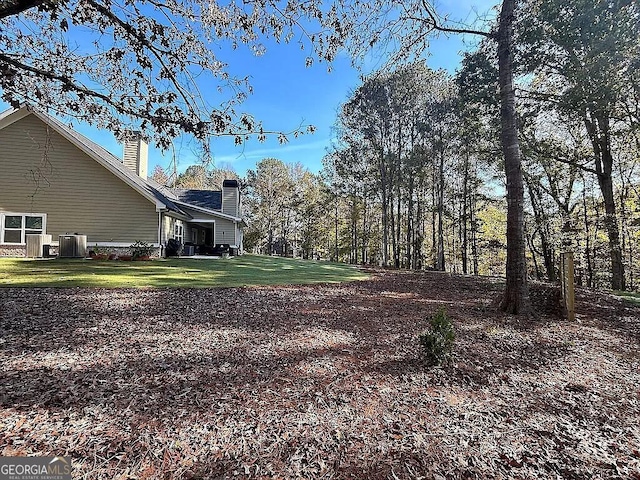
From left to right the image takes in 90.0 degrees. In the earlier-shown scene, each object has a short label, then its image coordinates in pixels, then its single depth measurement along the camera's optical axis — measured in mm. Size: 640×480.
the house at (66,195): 12719
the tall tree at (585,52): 8402
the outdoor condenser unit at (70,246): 12328
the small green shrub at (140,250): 13136
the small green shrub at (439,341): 3840
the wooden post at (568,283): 6383
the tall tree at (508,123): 6563
